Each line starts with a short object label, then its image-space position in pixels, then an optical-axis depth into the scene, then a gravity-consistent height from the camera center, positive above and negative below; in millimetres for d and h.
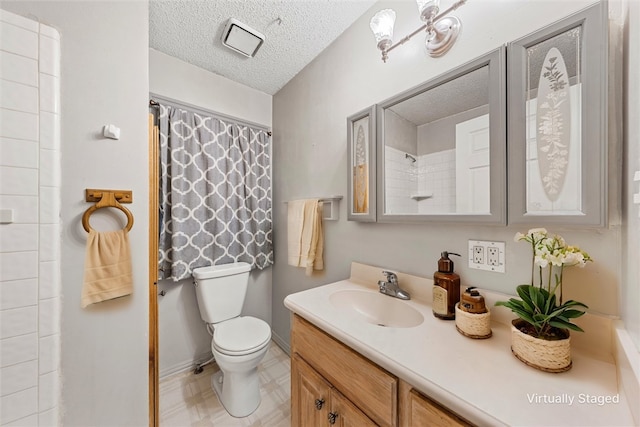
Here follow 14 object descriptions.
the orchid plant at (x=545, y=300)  556 -224
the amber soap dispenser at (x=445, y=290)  803 -277
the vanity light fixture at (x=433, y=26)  890 +784
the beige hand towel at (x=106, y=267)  882 -222
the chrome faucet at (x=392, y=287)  1003 -340
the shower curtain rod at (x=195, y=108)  1514 +780
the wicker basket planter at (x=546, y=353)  530 -335
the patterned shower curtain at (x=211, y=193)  1541 +153
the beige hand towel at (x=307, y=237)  1496 -163
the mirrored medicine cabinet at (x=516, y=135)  611 +273
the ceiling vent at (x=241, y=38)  1334 +1111
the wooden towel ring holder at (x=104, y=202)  875 +43
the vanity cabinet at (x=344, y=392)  553 -531
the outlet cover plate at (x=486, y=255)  790 -150
